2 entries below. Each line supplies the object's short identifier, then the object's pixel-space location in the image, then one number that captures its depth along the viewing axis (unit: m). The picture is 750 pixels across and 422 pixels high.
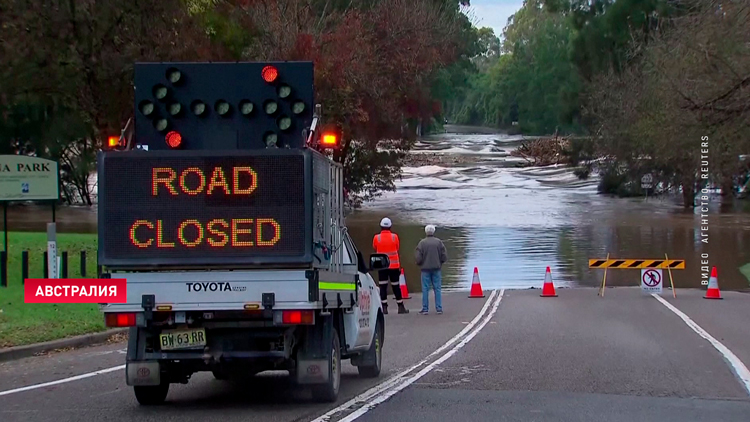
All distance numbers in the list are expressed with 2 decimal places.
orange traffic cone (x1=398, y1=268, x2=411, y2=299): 22.53
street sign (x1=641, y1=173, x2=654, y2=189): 60.34
